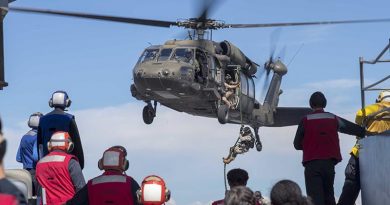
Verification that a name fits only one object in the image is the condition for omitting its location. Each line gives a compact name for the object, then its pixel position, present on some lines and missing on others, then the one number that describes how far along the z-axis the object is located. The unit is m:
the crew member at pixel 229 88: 24.32
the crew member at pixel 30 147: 14.00
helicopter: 22.52
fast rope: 24.92
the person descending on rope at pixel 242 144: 16.92
